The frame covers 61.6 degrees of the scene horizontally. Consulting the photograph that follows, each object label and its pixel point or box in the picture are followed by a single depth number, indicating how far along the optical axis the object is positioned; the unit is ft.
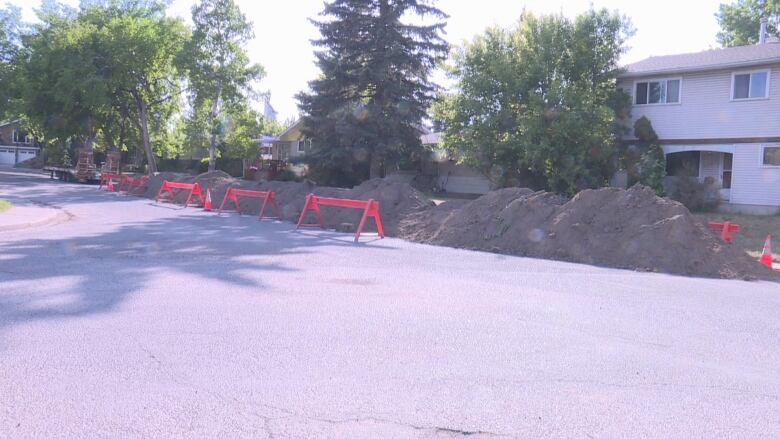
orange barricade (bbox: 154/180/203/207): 84.00
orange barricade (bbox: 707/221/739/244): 49.44
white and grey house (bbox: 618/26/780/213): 79.61
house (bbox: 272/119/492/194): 119.14
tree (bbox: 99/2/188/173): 140.15
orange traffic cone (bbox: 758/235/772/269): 45.21
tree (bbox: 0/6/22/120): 146.61
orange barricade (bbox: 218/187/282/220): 69.70
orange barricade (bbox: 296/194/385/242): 54.63
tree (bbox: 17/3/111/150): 141.08
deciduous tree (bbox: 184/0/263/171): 136.05
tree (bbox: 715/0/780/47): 142.10
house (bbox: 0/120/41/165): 277.03
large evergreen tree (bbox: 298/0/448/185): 105.09
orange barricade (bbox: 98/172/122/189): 119.07
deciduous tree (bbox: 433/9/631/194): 83.25
